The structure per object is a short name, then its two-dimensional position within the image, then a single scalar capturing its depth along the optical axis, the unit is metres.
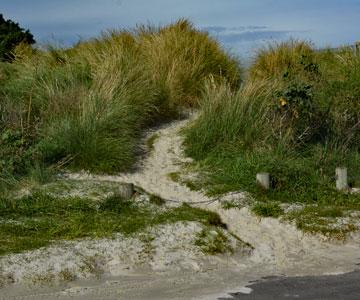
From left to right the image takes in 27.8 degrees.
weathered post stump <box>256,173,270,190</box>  9.21
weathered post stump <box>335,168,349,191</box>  9.51
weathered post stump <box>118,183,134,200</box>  8.60
